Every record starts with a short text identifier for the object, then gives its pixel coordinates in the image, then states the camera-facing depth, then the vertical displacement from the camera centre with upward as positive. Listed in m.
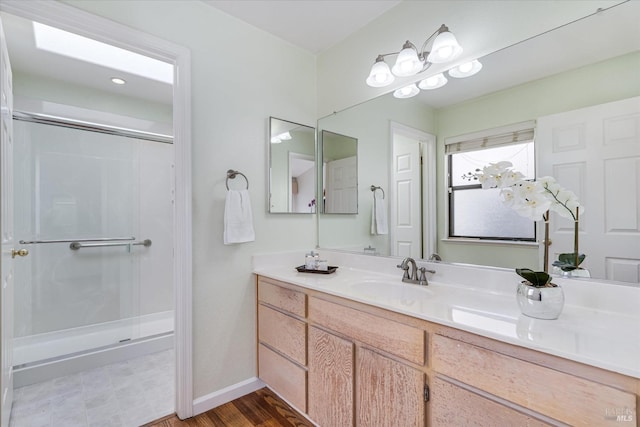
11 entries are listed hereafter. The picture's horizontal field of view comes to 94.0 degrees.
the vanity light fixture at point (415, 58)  1.50 +0.85
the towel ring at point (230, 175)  1.90 +0.25
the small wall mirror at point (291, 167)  2.12 +0.35
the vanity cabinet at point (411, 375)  0.76 -0.55
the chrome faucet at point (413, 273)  1.59 -0.33
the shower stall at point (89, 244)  2.44 -0.27
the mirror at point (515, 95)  1.14 +0.56
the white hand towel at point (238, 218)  1.83 -0.02
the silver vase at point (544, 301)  0.99 -0.30
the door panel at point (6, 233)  1.29 -0.08
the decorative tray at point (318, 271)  1.87 -0.36
